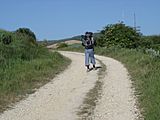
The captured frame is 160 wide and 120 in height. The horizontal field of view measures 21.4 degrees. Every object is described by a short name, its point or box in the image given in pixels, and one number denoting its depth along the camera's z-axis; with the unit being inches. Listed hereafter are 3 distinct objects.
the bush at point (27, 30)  1798.7
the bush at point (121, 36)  1822.1
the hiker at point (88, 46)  805.2
